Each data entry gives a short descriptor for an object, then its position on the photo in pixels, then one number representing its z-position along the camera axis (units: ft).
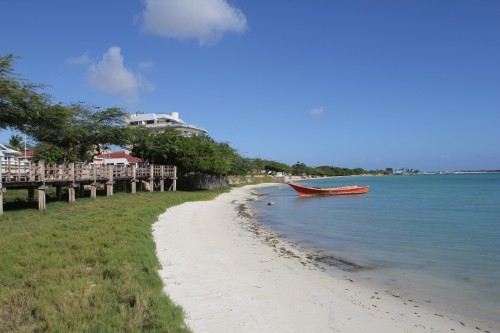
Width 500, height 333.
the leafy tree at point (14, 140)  205.48
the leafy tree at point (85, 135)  99.96
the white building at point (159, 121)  258.51
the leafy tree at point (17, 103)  51.88
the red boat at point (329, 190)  156.15
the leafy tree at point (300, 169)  518.37
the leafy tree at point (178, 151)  125.59
